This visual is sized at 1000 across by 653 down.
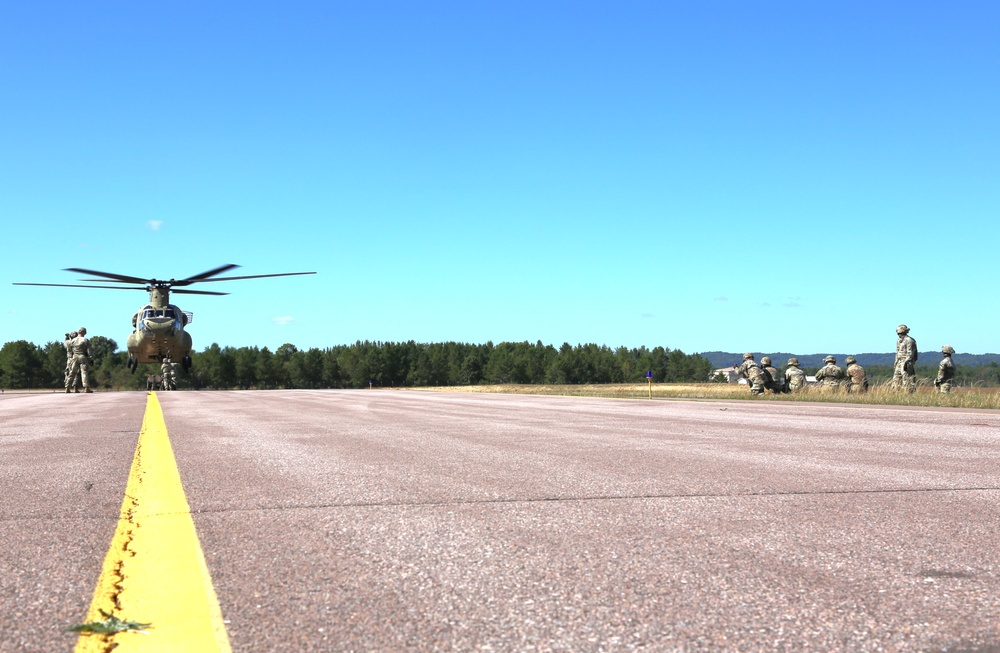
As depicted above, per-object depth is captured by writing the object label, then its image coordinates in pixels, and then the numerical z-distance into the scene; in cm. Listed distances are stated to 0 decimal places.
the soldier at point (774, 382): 2757
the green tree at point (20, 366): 14338
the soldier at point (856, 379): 2578
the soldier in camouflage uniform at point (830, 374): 2625
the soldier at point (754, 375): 2728
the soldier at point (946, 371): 2380
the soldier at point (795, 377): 2848
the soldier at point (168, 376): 4692
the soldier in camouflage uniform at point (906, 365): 2470
